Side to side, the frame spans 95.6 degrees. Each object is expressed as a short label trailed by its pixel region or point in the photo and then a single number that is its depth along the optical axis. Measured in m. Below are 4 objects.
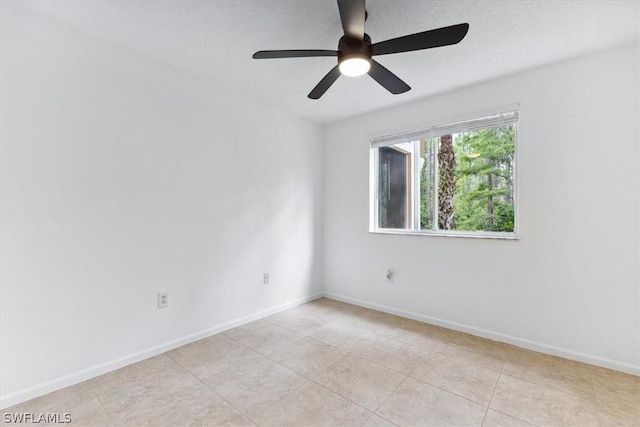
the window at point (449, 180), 2.75
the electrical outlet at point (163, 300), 2.42
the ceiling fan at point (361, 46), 1.42
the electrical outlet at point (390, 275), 3.40
